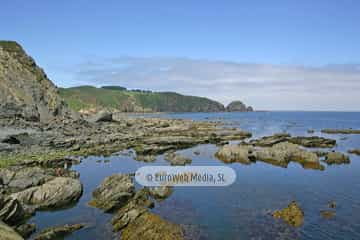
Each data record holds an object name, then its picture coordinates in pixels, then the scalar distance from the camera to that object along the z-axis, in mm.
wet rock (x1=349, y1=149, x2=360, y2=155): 55359
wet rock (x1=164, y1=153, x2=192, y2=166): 45641
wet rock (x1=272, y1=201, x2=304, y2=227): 22625
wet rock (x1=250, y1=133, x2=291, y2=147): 64250
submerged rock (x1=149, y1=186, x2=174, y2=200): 28812
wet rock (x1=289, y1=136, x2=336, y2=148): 64762
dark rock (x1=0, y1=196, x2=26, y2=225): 21859
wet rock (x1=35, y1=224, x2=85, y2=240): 19953
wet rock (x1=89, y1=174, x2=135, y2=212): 26344
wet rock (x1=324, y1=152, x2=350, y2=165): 46531
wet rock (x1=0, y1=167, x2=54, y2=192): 30062
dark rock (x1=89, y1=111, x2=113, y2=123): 106319
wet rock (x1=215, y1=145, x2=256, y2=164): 48034
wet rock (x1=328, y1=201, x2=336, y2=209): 26109
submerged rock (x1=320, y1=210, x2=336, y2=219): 23812
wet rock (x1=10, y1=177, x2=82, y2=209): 26722
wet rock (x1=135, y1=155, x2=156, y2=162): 48750
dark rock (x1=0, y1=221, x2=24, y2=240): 15738
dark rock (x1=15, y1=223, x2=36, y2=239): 20453
